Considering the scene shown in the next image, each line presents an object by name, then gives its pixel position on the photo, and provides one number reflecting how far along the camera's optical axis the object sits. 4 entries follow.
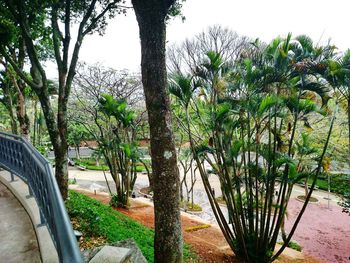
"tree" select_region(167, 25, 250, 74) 13.09
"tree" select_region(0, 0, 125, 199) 6.38
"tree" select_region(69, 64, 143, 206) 10.89
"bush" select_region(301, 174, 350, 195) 20.62
